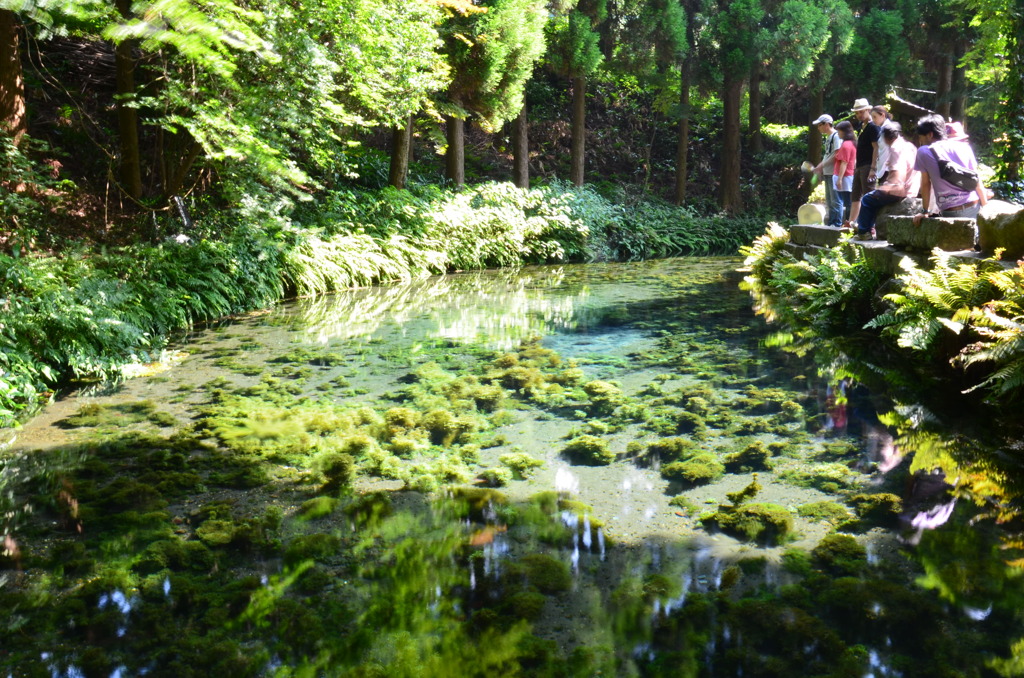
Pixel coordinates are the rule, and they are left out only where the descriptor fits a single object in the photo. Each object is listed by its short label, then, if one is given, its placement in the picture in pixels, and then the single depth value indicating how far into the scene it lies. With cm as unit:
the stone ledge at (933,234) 690
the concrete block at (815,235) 1049
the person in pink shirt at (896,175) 848
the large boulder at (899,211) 853
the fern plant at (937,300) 561
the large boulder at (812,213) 1233
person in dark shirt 921
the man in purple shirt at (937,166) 732
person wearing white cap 1060
